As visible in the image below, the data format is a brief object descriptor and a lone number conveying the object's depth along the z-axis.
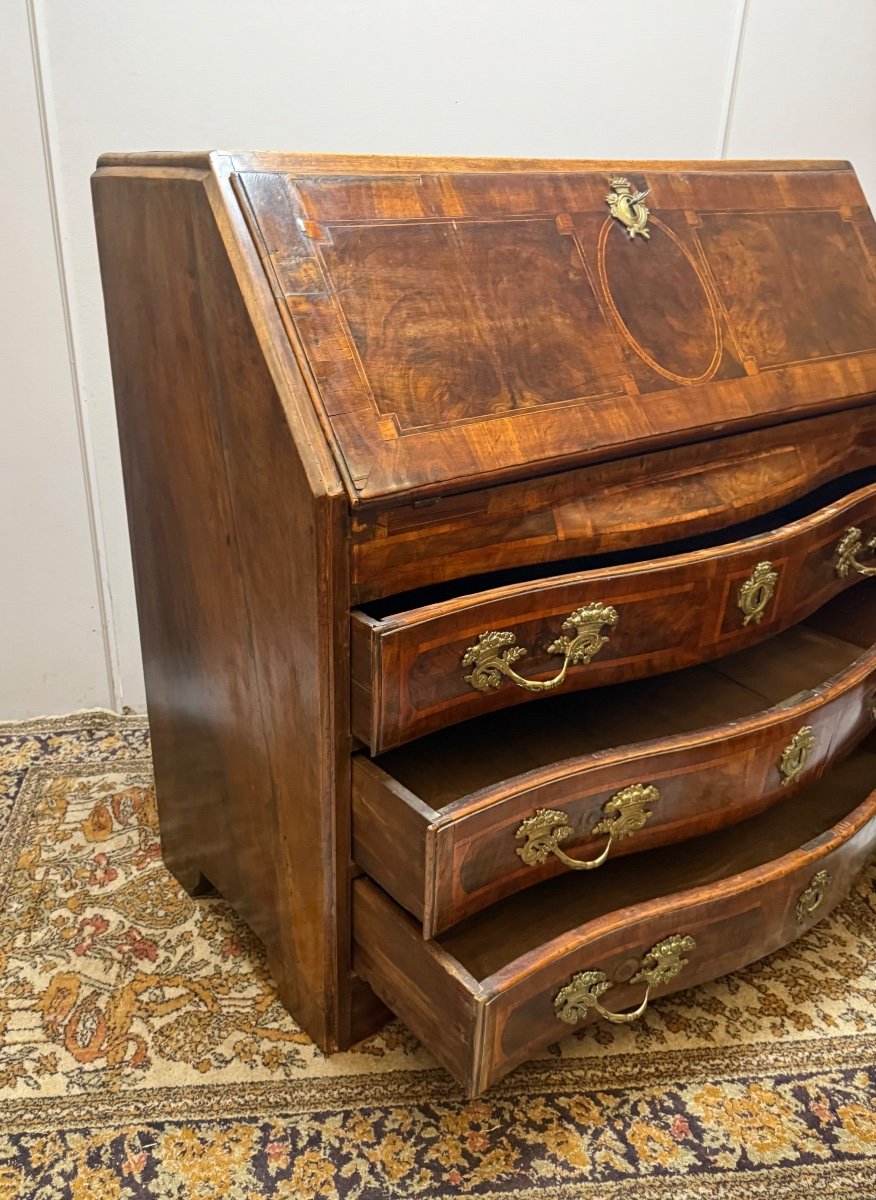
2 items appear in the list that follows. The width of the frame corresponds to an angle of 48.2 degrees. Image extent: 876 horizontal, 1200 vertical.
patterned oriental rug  1.09
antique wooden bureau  0.95
